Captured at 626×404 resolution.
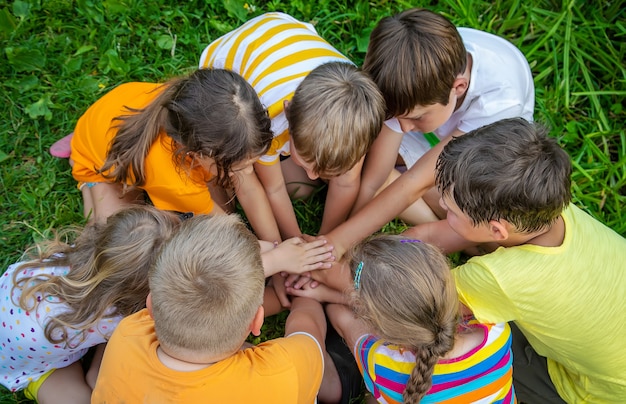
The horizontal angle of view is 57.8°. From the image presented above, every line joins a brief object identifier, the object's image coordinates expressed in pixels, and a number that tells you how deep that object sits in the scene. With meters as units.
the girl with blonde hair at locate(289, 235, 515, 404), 1.79
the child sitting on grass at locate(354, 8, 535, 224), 2.14
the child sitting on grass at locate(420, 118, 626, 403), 1.84
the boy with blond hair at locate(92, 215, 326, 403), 1.60
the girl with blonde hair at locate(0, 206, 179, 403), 1.95
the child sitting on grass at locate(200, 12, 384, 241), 2.05
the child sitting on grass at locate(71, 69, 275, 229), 2.03
